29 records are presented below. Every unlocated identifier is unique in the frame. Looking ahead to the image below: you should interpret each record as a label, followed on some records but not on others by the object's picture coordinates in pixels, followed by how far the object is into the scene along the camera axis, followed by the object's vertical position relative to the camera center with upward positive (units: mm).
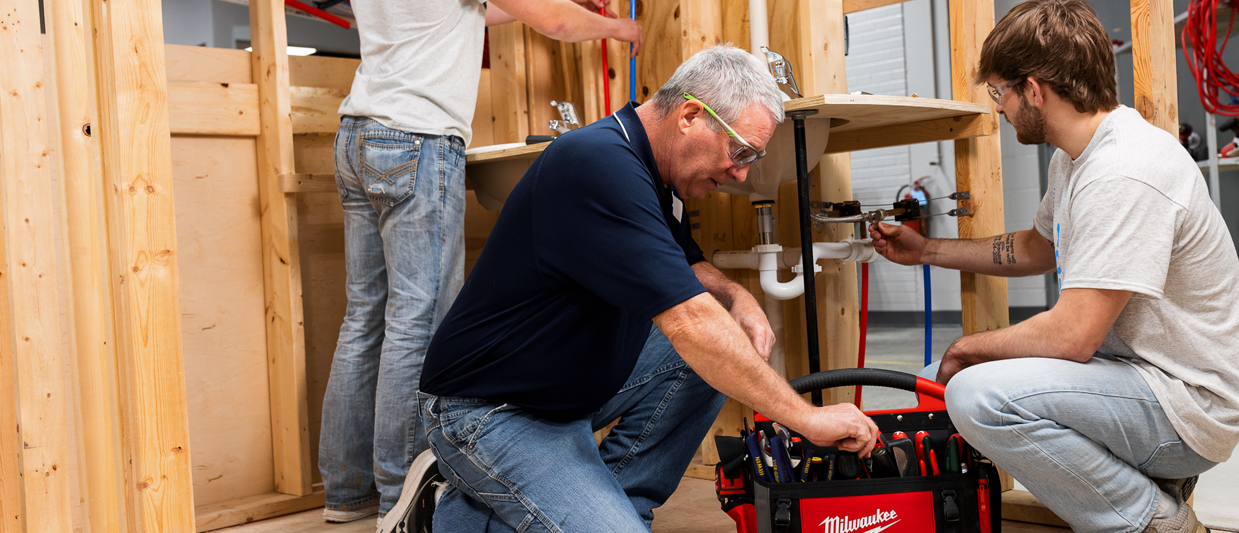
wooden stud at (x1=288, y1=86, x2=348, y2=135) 2615 +433
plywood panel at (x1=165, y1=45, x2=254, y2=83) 2363 +529
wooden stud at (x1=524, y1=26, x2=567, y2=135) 2873 +531
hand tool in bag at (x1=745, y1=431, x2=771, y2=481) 1516 -380
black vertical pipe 1979 -34
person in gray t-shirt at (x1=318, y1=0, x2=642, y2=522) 2104 +79
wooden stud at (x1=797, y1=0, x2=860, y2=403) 2518 -188
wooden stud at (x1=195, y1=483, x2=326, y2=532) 2266 -663
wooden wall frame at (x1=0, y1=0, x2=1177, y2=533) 1631 +46
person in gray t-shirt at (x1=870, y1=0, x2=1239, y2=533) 1430 -224
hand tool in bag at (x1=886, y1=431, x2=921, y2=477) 1484 -387
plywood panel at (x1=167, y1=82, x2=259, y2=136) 2316 +402
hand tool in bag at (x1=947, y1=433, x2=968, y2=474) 1494 -393
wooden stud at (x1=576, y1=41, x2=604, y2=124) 2725 +495
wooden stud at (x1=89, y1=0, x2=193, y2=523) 1620 +7
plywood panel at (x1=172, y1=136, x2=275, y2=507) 2367 -153
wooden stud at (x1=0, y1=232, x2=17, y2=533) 1680 -316
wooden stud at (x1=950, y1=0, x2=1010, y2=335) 2191 +140
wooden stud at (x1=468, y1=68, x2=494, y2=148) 3004 +429
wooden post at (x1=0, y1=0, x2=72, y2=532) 1626 -16
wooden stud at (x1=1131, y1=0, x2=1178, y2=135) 1844 +305
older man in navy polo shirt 1354 -132
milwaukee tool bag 1456 -420
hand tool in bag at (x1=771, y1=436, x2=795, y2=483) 1497 -393
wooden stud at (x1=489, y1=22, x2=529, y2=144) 2848 +535
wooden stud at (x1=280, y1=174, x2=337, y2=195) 2400 +195
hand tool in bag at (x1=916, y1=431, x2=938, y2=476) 1487 -388
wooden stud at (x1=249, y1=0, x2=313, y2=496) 2426 +28
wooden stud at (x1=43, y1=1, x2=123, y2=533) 1655 +12
